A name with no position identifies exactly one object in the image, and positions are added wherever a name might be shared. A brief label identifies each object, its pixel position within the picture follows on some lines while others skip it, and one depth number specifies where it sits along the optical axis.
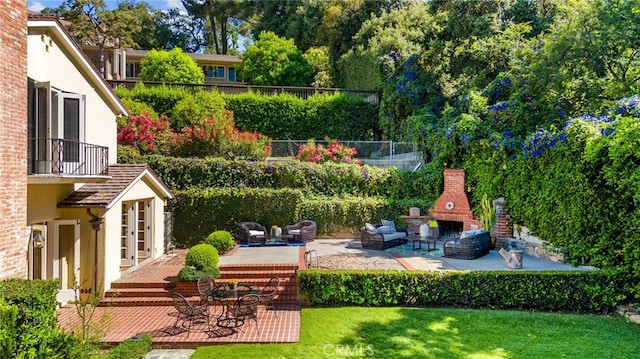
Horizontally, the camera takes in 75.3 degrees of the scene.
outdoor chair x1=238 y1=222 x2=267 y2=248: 17.08
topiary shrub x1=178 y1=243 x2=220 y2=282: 12.04
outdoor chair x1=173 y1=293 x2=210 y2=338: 9.52
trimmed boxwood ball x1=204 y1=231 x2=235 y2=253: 15.30
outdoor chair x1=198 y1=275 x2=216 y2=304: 10.45
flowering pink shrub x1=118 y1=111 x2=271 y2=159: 20.81
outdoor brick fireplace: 18.08
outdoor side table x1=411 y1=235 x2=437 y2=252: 15.95
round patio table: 10.04
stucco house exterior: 9.91
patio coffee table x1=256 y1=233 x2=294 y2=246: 17.00
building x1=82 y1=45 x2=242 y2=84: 39.06
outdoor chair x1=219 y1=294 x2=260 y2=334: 9.97
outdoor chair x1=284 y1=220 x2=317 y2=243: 17.34
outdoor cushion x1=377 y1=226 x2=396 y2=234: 17.22
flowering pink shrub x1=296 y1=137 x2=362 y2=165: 21.91
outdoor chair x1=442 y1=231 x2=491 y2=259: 14.23
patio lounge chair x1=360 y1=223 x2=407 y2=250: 16.48
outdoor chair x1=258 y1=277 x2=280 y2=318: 10.65
